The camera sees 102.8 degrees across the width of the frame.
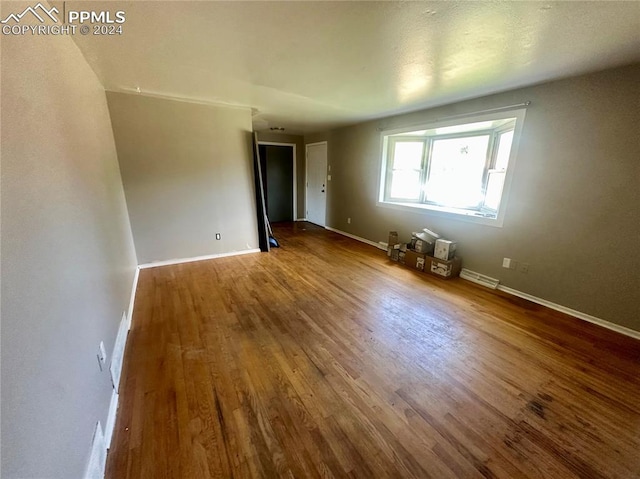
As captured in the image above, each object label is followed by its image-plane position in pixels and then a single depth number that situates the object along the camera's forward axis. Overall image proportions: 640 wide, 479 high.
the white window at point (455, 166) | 3.14
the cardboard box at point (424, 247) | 3.72
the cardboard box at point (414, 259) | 3.72
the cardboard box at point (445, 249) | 3.47
